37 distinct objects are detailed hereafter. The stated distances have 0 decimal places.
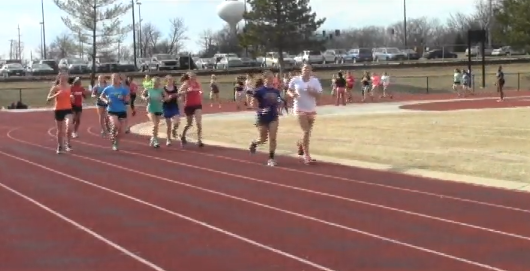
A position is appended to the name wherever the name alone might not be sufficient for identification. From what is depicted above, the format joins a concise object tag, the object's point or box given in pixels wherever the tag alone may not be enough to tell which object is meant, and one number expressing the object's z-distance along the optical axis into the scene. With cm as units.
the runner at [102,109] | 2269
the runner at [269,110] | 1612
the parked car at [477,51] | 9268
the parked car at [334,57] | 8306
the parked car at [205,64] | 7694
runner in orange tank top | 1895
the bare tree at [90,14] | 6188
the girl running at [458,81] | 4706
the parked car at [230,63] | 7294
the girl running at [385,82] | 4797
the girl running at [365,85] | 4609
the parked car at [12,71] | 7138
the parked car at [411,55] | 8702
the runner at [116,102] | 1909
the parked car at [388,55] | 8492
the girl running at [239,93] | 4041
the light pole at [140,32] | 10911
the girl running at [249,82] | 3556
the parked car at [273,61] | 7535
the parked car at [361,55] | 8450
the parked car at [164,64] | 7200
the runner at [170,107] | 2002
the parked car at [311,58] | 7962
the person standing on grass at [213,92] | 4253
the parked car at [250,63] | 7324
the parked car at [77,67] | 7031
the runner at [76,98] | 2287
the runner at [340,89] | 4125
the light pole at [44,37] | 10600
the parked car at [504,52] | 9099
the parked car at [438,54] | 9106
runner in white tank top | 1586
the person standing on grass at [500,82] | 3947
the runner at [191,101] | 1989
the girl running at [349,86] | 4485
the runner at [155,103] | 1988
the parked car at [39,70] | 7123
